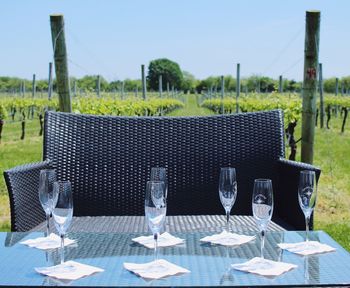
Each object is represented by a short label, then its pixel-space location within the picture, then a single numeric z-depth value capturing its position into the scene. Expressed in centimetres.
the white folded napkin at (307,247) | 213
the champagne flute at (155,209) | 199
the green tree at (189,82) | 10431
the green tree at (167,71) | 10269
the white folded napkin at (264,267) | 188
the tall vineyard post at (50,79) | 1413
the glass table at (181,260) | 181
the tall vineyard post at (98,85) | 1404
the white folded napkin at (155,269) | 186
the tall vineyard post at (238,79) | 1479
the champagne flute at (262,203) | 205
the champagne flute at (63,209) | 200
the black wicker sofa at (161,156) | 357
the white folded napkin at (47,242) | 222
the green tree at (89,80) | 4151
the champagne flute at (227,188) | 238
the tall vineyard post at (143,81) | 1334
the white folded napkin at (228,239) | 226
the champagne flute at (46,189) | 226
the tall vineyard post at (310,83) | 537
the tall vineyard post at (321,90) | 1451
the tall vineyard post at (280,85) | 1370
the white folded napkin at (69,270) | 185
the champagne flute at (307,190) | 224
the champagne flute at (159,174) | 262
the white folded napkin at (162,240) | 223
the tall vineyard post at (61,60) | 539
